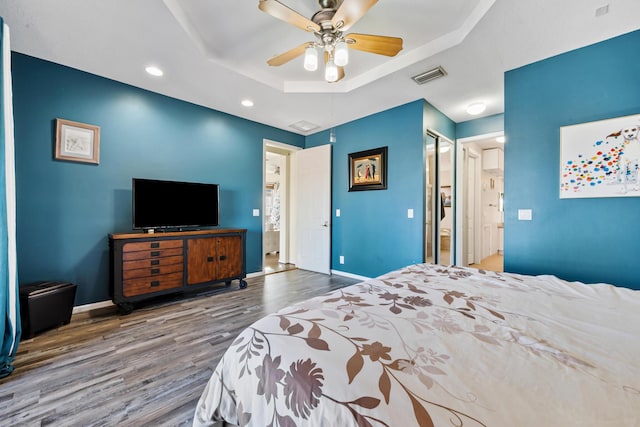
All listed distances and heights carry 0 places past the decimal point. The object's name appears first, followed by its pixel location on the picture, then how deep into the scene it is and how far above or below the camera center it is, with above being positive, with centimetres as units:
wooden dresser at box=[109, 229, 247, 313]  265 -59
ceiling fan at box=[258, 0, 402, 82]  162 +131
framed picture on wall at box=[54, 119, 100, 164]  263 +76
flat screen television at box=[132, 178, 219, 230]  294 +11
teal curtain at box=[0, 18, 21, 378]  173 -13
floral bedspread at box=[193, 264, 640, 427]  58 -44
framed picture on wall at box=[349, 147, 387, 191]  378 +68
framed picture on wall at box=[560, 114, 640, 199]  203 +47
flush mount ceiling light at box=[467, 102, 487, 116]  339 +144
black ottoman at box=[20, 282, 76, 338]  214 -83
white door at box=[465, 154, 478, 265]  488 +8
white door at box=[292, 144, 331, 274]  445 +9
